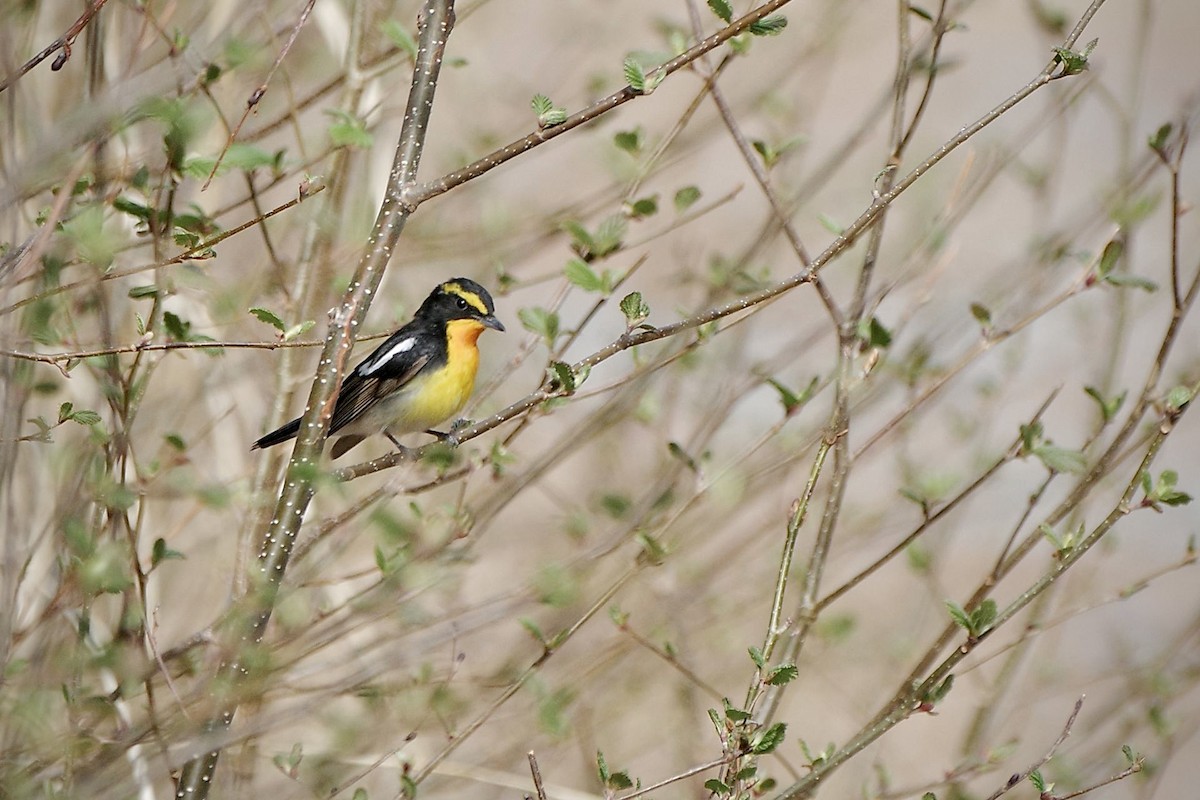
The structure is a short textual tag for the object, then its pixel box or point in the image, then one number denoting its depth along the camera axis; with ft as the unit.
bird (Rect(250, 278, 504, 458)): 28.50
